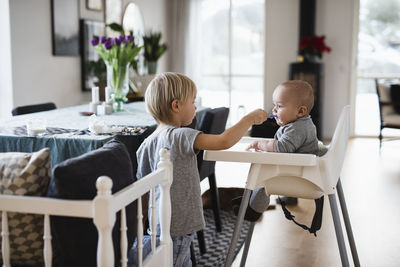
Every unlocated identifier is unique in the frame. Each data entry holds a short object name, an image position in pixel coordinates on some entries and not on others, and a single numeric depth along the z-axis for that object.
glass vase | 3.52
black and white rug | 2.88
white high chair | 1.89
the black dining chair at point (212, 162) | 2.86
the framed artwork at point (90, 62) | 5.63
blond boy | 1.87
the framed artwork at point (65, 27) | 5.19
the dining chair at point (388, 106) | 6.46
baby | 1.97
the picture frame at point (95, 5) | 5.80
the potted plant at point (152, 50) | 6.78
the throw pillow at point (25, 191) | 1.50
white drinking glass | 2.42
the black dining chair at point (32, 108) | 3.40
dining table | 2.37
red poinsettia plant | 7.27
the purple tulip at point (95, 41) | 3.49
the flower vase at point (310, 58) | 7.34
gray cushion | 1.42
